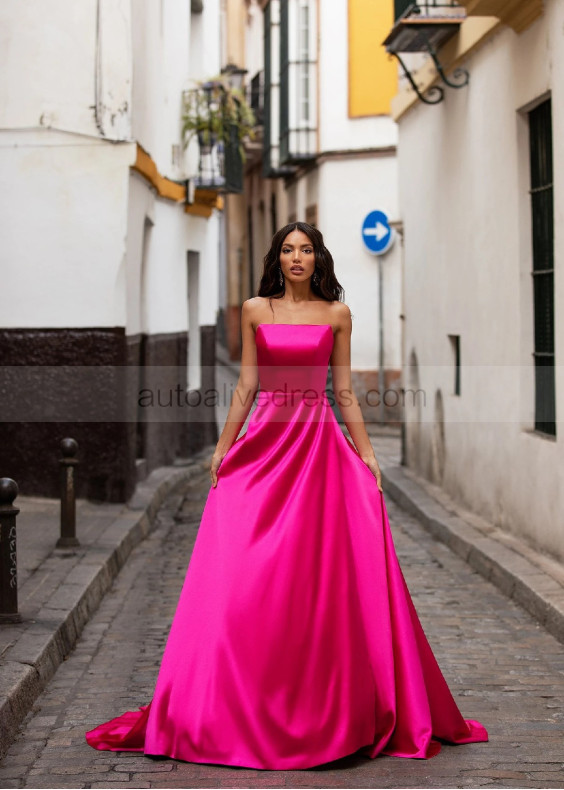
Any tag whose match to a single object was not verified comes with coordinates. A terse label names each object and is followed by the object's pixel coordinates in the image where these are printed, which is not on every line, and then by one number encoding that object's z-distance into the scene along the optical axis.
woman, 4.68
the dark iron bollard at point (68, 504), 8.66
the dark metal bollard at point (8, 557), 6.43
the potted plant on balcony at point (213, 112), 15.85
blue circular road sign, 19.61
